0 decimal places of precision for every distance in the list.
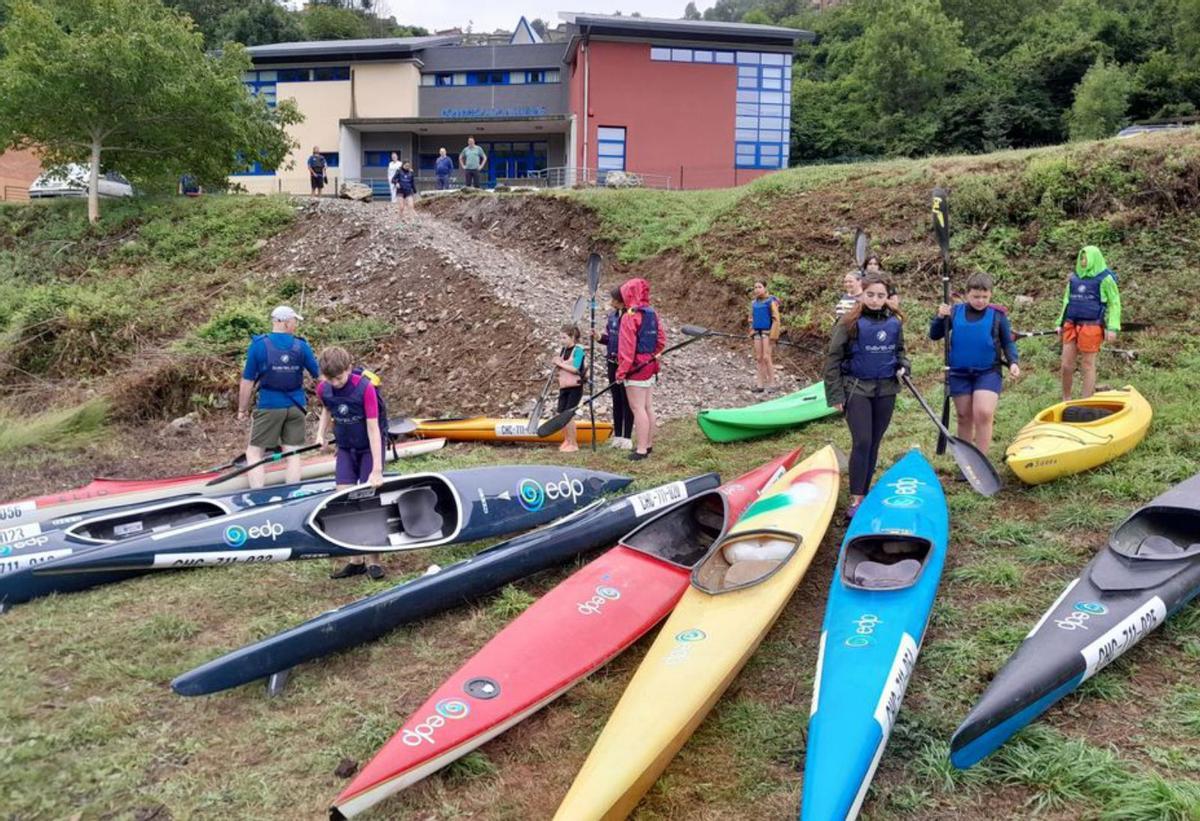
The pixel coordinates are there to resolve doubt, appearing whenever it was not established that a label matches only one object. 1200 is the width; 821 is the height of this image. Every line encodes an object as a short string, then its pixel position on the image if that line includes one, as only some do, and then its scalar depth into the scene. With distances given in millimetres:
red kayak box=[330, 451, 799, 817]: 2975
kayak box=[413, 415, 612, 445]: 8172
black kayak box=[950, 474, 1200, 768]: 2930
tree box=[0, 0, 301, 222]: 15758
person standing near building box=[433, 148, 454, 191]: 19891
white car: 18927
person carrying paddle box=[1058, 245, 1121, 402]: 6641
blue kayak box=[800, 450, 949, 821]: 2740
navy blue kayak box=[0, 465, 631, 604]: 4773
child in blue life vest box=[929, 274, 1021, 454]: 5379
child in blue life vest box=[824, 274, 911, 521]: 5047
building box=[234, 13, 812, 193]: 25375
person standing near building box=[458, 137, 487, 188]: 19625
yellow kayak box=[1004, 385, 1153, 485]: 5461
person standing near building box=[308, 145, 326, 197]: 20859
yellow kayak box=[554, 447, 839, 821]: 2811
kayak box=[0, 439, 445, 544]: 5996
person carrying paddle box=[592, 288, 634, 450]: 7508
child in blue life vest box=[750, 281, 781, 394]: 9438
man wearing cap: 5898
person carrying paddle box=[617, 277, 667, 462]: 6805
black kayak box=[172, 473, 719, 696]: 3584
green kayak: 7582
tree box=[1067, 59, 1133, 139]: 24359
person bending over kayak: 4821
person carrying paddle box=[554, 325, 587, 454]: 7473
